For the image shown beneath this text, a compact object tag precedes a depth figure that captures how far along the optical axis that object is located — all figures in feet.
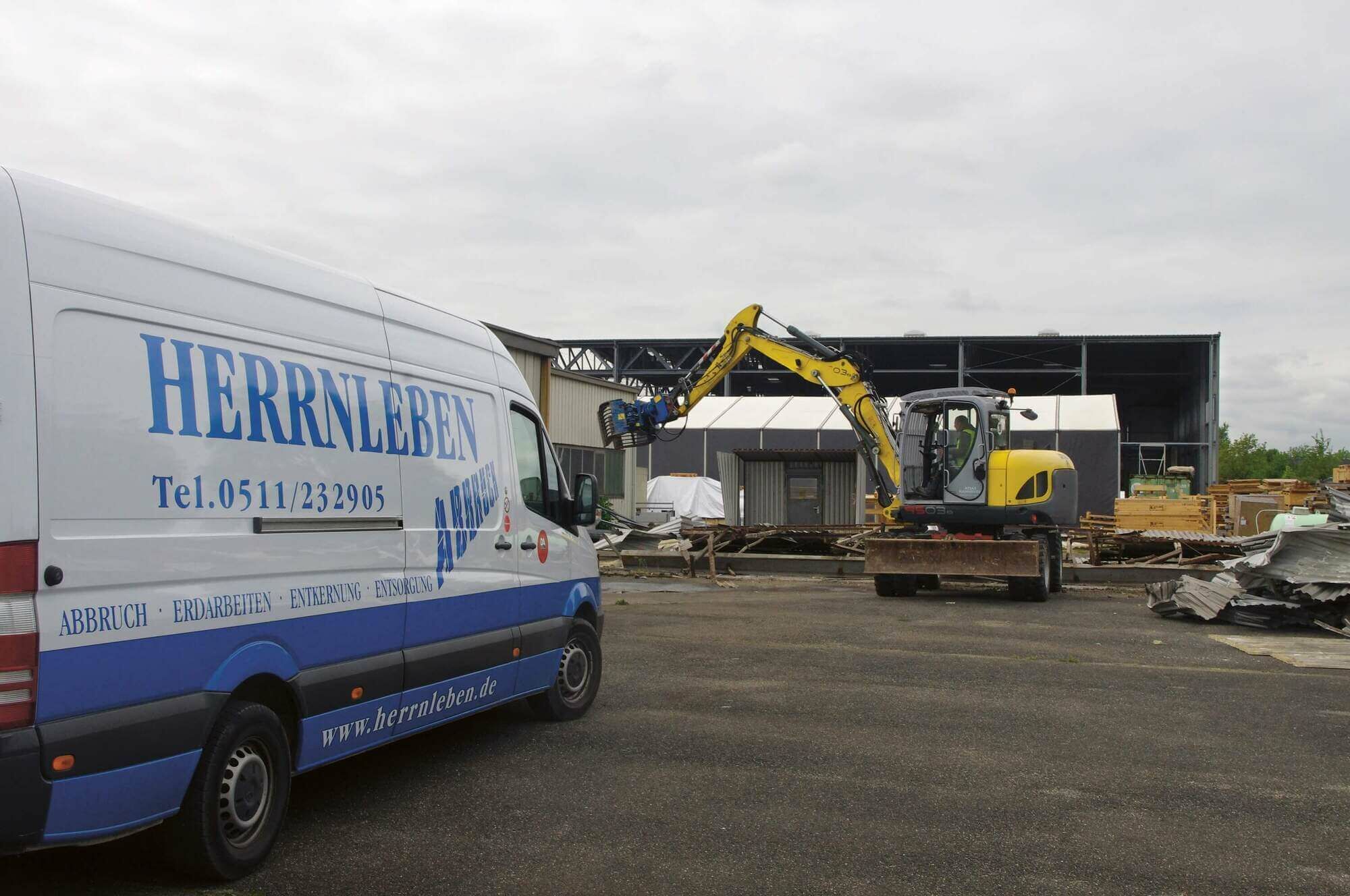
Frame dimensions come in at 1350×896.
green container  119.65
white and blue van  12.76
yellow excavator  54.95
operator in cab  57.82
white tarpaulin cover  126.41
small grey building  90.89
